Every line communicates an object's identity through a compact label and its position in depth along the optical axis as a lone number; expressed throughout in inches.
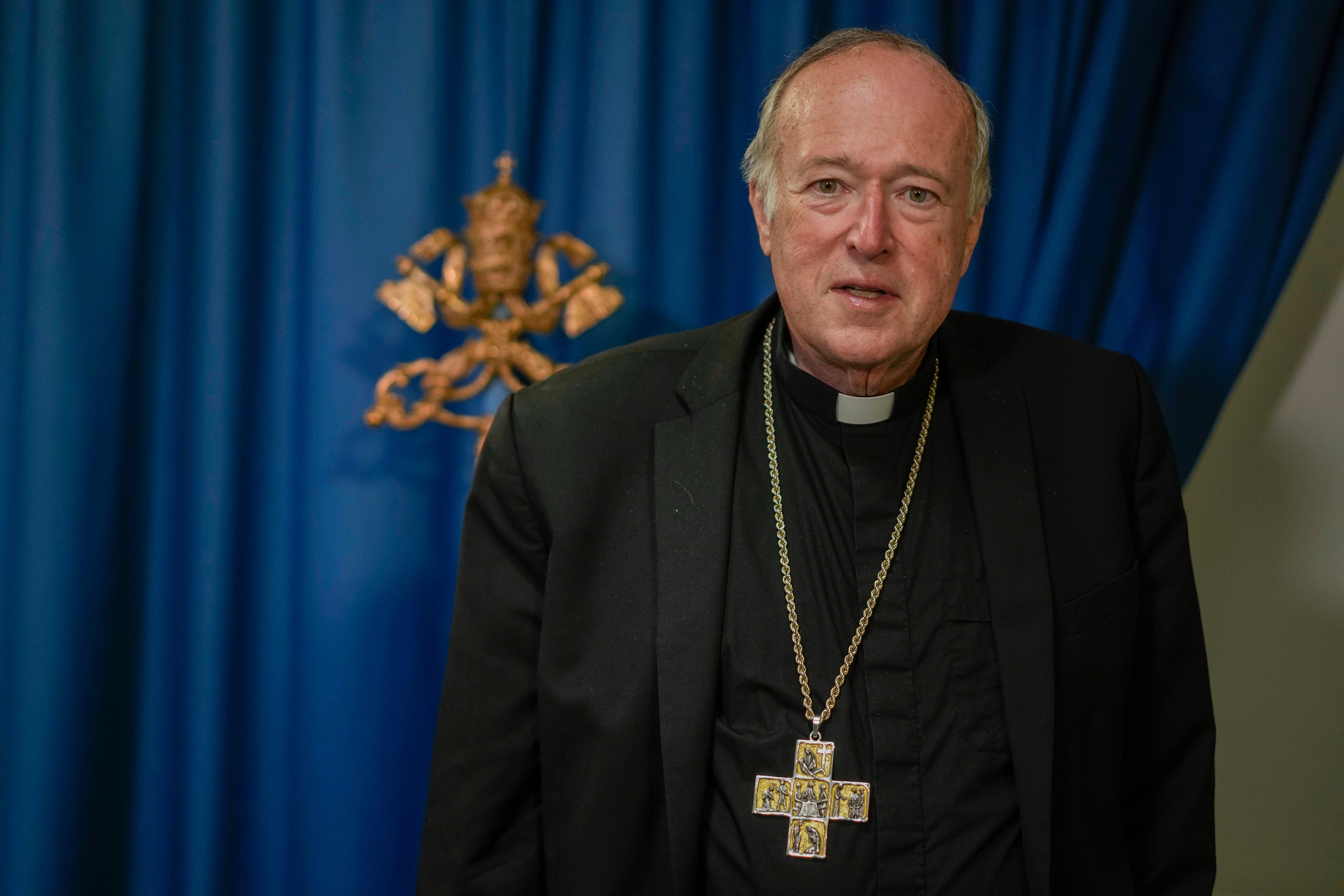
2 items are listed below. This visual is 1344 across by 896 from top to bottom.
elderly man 50.9
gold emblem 70.4
